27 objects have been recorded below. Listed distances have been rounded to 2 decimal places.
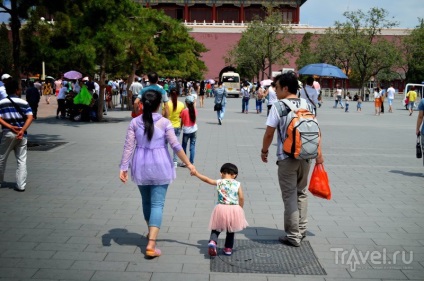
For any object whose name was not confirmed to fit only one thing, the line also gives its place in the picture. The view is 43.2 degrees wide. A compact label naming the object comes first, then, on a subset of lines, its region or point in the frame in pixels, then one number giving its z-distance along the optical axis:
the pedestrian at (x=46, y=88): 34.16
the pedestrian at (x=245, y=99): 24.15
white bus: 47.44
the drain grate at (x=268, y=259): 4.58
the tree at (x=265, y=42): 46.03
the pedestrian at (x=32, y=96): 16.92
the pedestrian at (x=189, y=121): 9.49
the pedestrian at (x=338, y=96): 31.33
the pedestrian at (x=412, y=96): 26.88
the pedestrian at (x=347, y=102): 27.56
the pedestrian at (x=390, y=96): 28.60
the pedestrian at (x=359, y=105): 28.48
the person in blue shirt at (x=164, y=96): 8.31
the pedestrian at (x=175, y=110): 9.38
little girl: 4.81
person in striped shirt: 7.42
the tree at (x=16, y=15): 11.96
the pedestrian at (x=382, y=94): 24.61
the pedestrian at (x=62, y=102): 19.92
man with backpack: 5.05
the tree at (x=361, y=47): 43.59
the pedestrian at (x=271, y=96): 16.91
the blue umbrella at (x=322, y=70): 21.65
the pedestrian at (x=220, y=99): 18.33
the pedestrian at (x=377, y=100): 25.19
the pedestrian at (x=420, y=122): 8.33
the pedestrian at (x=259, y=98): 24.27
